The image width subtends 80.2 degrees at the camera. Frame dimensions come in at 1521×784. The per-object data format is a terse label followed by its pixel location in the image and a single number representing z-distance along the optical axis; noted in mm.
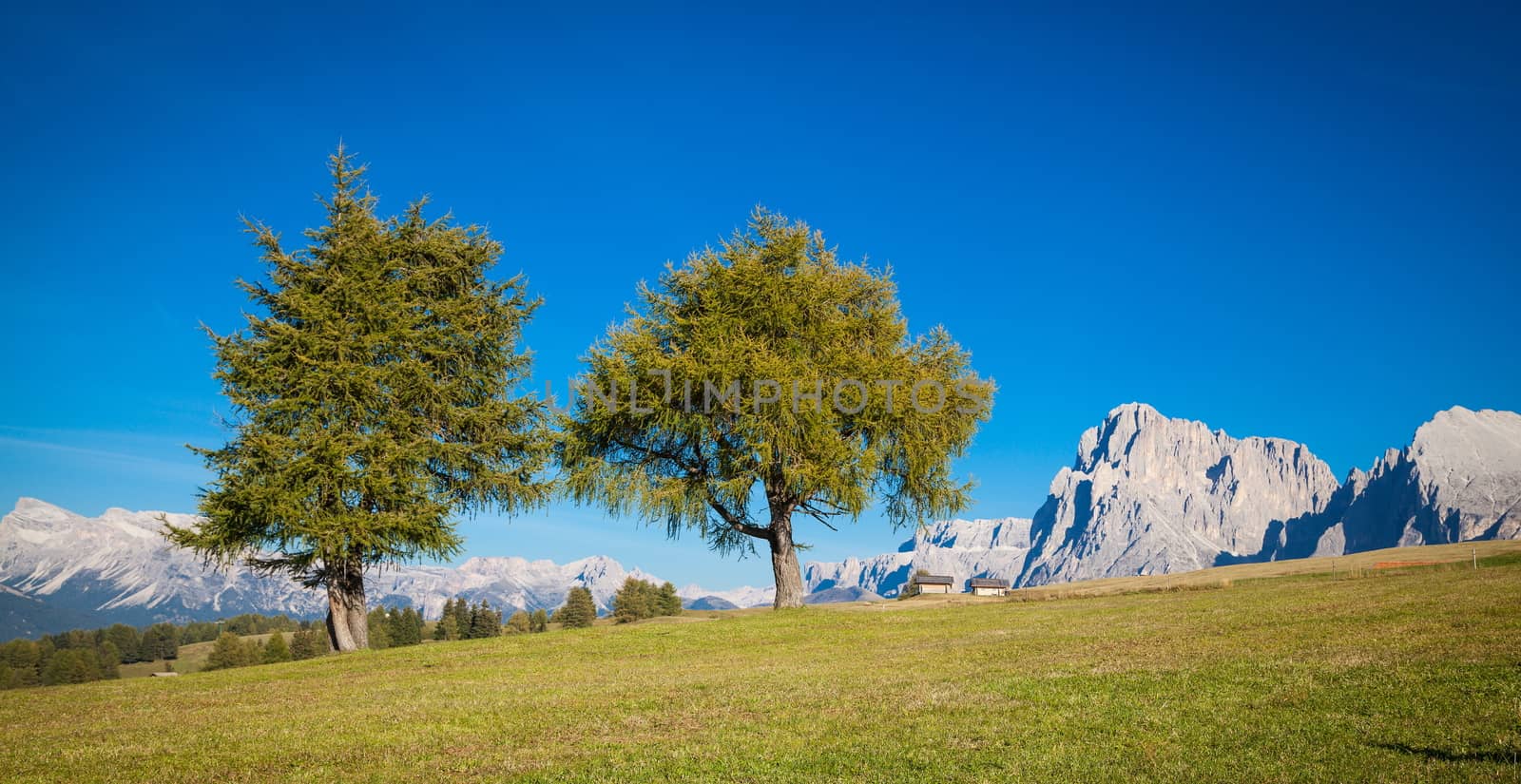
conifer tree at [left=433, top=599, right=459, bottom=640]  124975
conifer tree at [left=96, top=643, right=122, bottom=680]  127638
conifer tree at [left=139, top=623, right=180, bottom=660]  162500
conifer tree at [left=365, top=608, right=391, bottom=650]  105762
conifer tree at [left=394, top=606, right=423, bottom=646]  126006
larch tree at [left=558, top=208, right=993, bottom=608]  30828
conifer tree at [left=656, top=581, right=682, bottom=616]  106750
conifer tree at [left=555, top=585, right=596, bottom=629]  113269
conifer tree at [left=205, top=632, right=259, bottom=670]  115956
